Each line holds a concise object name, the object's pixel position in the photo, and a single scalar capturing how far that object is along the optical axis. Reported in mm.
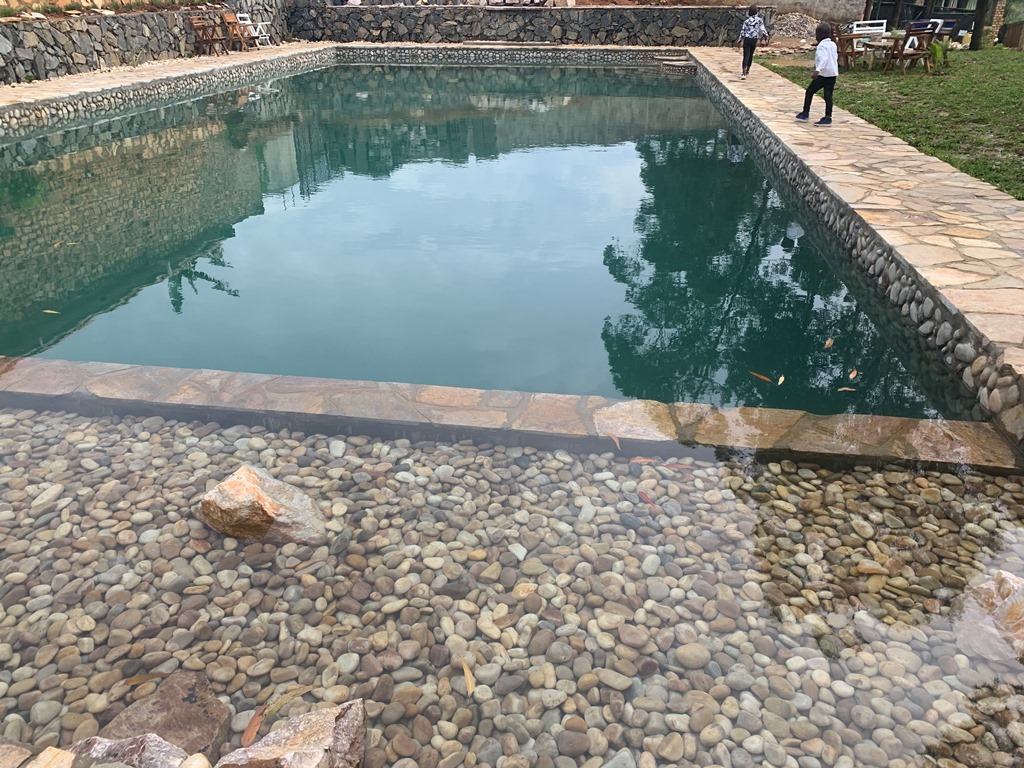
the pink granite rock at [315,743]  1826
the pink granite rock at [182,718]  2078
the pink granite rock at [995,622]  2355
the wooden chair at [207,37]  16703
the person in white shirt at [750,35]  12469
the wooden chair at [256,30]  18250
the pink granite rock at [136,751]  1859
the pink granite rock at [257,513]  2809
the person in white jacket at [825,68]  8359
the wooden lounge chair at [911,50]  13117
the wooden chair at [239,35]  17641
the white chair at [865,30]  14375
